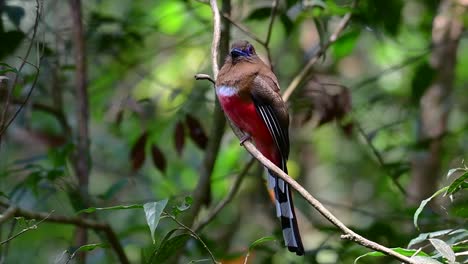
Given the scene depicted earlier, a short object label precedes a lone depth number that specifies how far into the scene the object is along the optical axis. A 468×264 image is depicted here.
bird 6.39
